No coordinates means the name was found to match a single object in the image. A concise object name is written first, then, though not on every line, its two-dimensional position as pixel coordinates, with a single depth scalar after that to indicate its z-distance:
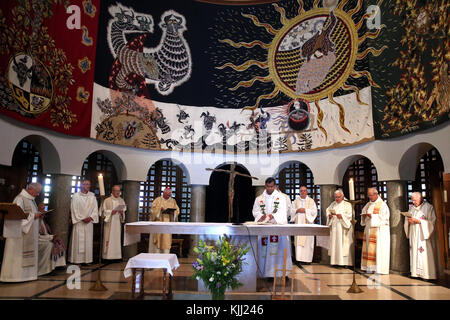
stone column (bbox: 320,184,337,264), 11.86
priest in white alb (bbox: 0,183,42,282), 7.71
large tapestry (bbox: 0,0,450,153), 9.05
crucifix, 7.26
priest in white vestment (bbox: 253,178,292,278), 8.58
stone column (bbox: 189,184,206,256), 12.70
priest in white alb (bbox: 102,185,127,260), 11.22
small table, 6.15
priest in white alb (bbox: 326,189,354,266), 10.91
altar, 6.95
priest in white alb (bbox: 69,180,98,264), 10.35
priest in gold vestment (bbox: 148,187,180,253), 10.68
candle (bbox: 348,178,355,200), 7.04
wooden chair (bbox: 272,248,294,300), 6.58
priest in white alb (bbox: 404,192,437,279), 9.02
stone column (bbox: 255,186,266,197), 12.81
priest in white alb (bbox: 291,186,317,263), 11.41
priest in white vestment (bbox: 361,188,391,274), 9.95
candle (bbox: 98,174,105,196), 6.78
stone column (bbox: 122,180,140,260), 11.89
